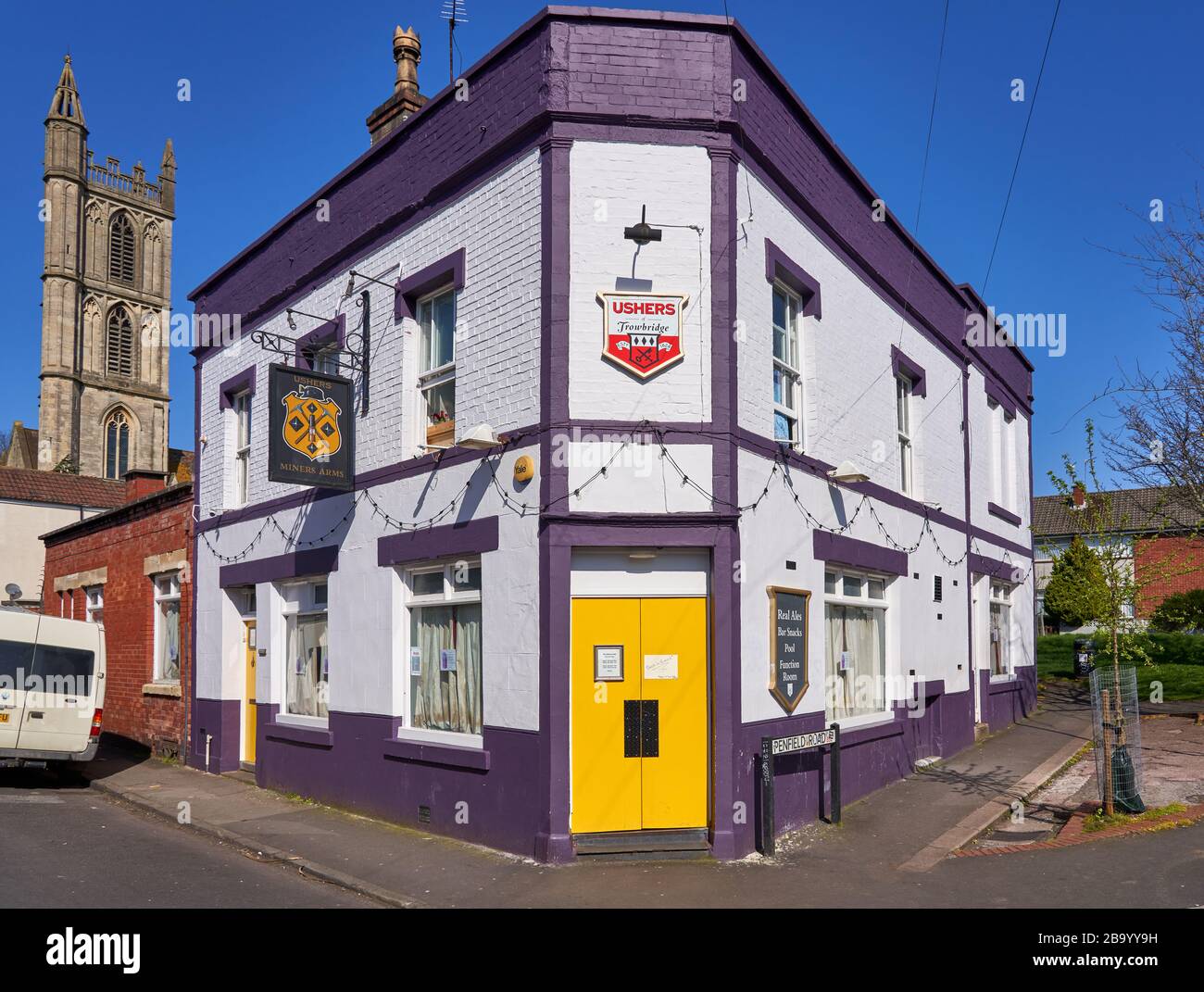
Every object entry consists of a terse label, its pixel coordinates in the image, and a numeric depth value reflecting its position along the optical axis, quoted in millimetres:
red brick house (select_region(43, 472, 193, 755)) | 17625
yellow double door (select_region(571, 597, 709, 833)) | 9672
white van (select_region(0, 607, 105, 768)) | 14633
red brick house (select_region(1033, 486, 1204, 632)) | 12086
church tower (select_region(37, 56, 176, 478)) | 72375
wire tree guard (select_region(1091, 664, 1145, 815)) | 10812
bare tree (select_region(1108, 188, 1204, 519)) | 12898
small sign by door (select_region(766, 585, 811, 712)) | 10719
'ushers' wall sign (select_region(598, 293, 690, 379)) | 10023
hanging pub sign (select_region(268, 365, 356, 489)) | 11969
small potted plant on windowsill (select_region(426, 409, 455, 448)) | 11695
